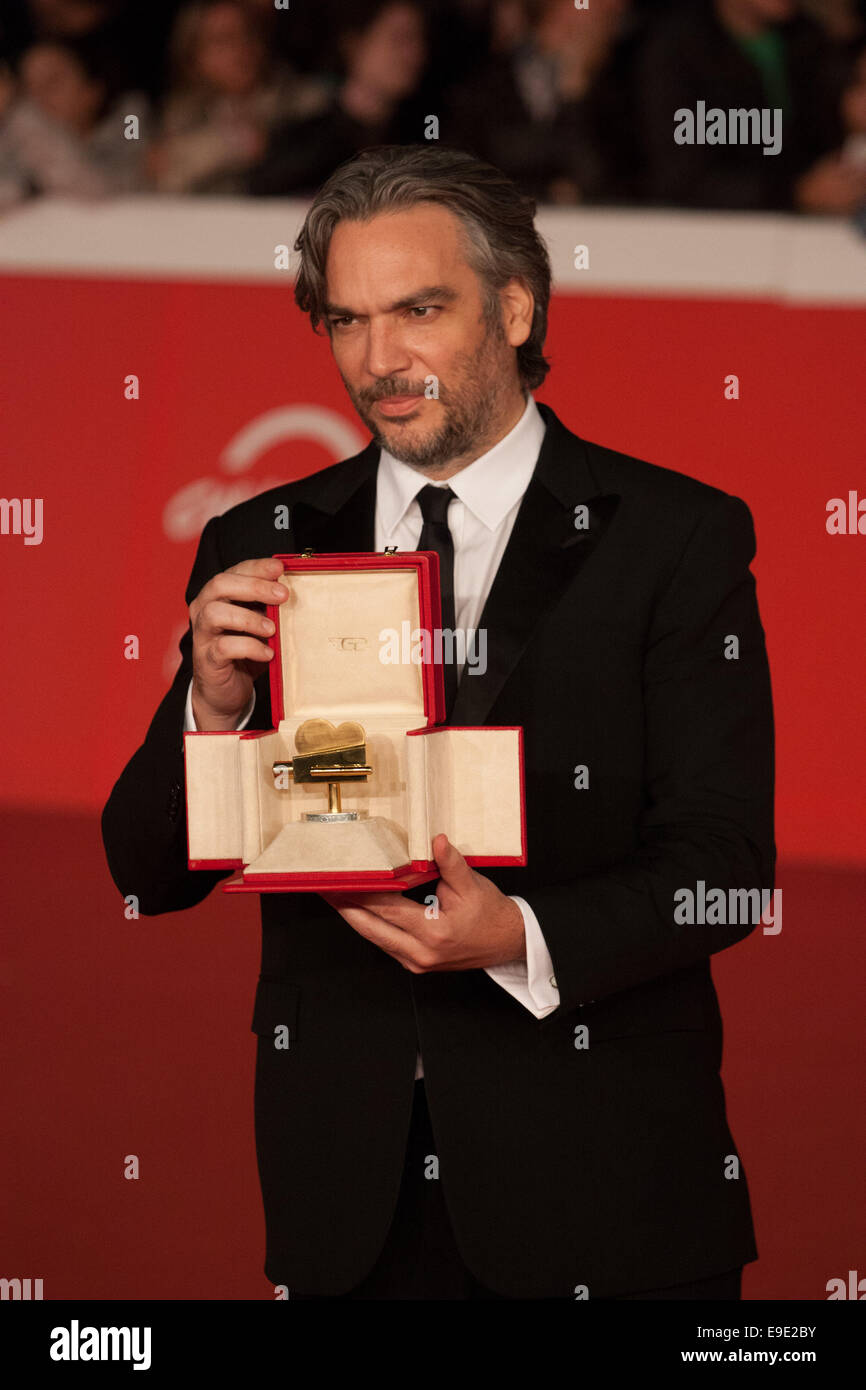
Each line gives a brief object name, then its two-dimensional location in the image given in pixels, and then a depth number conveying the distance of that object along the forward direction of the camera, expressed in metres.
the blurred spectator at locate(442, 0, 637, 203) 7.55
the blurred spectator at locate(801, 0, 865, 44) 7.79
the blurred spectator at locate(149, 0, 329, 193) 7.71
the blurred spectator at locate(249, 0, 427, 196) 7.59
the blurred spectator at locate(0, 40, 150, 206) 7.46
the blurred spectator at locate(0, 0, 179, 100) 8.02
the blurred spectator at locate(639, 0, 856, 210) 7.38
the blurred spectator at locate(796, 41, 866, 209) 7.14
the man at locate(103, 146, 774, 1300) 3.73
